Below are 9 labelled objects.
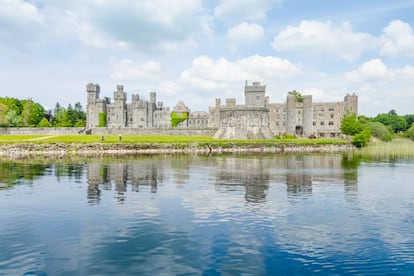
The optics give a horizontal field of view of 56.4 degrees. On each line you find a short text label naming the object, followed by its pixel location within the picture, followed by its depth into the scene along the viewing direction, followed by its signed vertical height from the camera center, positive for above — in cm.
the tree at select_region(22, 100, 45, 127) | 10831 +543
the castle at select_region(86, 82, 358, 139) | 7981 +492
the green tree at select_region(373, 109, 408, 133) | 14488 +501
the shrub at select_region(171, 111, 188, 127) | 10600 +471
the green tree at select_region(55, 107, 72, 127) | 11274 +443
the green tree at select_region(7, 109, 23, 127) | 9626 +360
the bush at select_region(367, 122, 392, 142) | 9144 +73
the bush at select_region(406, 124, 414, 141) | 9890 +57
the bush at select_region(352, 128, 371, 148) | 7312 -76
